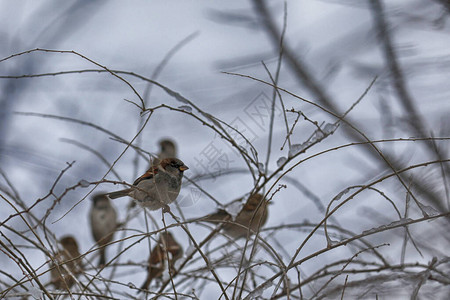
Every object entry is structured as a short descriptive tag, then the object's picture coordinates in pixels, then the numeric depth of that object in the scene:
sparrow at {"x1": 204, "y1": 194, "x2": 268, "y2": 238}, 9.02
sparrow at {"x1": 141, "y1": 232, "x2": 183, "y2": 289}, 6.70
